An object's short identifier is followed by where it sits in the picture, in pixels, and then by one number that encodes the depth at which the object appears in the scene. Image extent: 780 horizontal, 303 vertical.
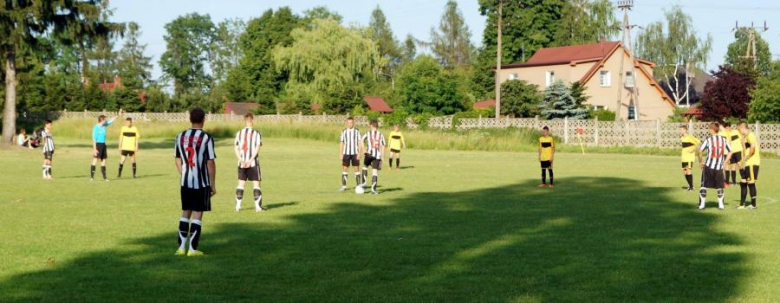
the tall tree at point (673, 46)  102.94
